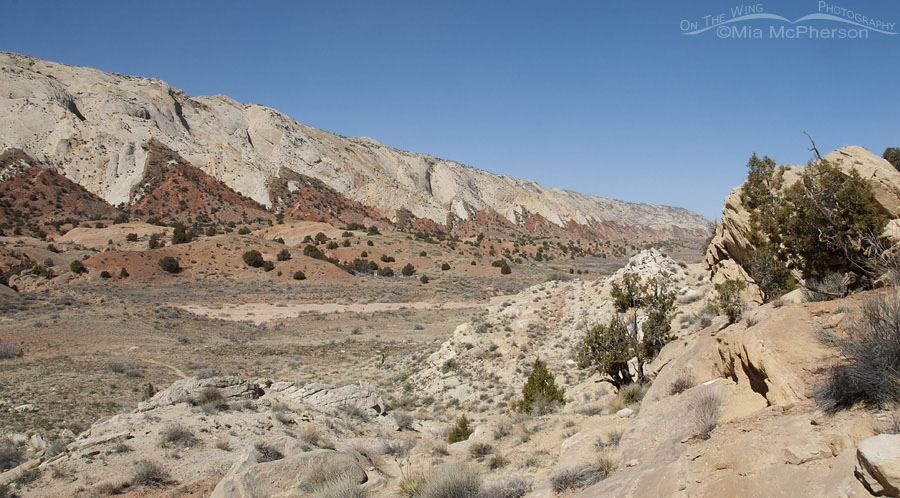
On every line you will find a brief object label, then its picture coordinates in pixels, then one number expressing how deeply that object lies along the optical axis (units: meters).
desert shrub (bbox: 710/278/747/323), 10.05
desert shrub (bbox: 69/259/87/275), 44.31
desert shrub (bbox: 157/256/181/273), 48.53
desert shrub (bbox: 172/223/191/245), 55.62
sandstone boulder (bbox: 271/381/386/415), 13.73
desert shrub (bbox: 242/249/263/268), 52.00
